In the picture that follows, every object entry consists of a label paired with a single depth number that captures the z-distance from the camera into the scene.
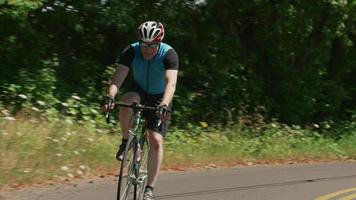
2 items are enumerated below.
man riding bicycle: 13.95
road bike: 13.59
